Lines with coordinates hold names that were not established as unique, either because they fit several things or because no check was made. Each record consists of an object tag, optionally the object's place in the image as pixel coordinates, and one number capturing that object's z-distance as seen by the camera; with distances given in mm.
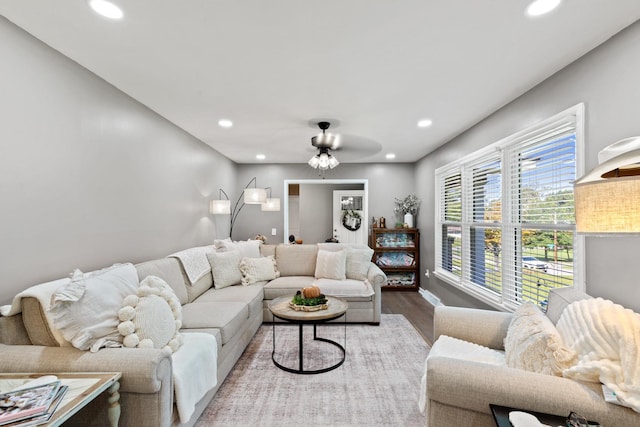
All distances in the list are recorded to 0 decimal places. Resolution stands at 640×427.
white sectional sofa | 1507
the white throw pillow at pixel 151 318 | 1726
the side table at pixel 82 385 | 1256
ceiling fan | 3564
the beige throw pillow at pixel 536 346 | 1373
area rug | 2033
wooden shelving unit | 5566
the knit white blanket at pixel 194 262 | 3137
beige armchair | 1196
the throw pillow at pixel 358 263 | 4184
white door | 7402
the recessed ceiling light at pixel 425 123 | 3350
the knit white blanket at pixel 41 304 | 1574
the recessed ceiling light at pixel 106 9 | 1517
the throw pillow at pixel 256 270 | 3891
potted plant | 5641
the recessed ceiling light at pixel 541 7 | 1498
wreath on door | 7398
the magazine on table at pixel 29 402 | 1111
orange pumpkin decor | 2854
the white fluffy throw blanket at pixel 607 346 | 1145
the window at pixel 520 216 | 2168
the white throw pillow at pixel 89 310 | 1553
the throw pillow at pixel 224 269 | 3635
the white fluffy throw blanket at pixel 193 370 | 1701
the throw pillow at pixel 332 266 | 4121
